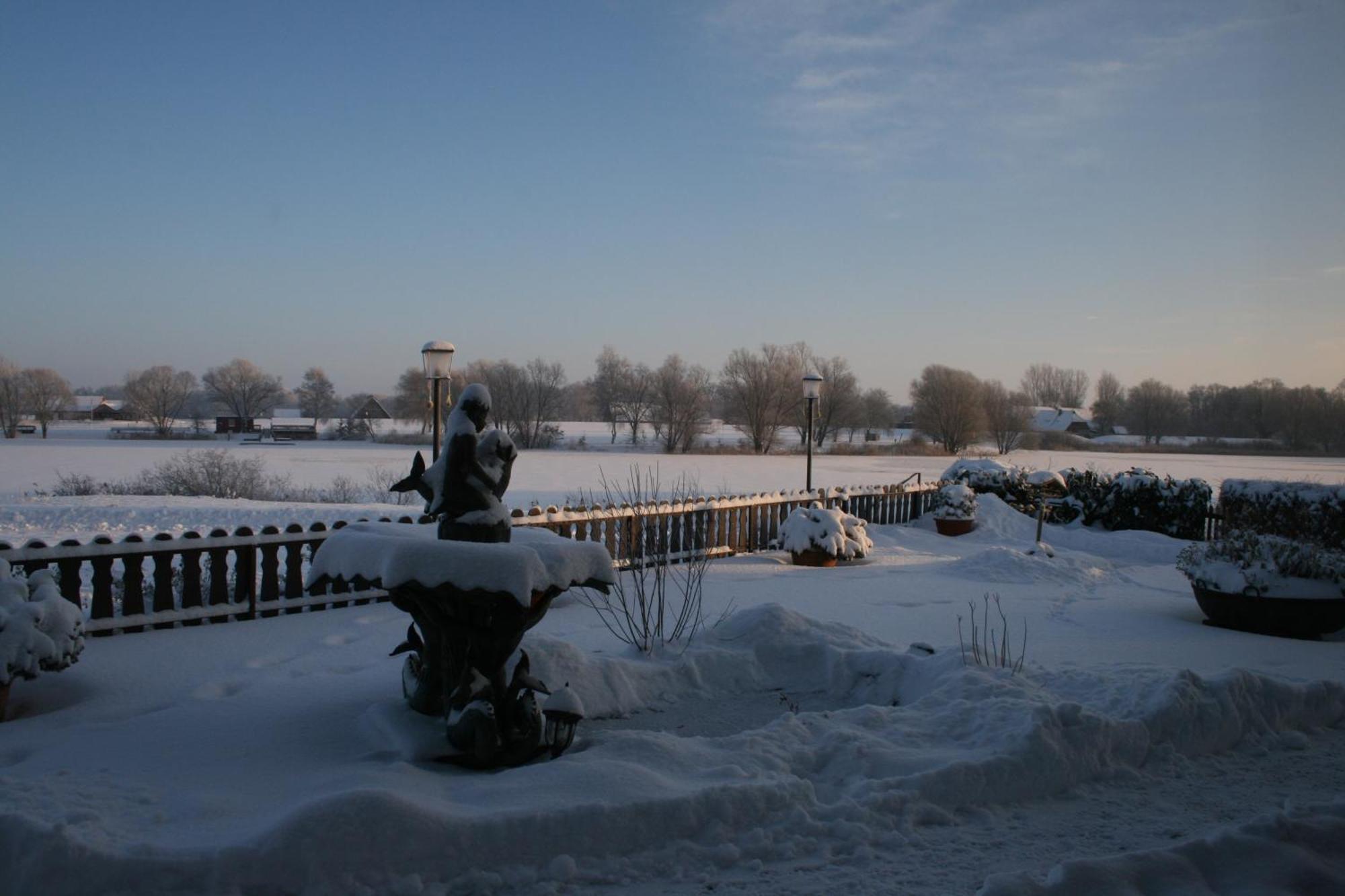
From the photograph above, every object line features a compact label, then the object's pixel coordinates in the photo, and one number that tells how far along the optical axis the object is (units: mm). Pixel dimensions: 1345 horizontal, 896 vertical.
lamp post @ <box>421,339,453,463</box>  10594
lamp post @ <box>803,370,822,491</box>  16406
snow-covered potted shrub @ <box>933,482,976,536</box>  16312
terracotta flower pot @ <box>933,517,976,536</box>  16406
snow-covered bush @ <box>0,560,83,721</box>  4535
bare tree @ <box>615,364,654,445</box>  62375
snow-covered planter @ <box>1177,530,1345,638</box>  7805
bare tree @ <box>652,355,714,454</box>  55406
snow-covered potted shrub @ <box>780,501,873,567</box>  11750
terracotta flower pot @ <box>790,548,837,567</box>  11805
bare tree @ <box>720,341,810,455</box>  58500
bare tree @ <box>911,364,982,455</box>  56719
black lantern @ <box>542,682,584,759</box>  4312
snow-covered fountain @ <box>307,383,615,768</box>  3943
